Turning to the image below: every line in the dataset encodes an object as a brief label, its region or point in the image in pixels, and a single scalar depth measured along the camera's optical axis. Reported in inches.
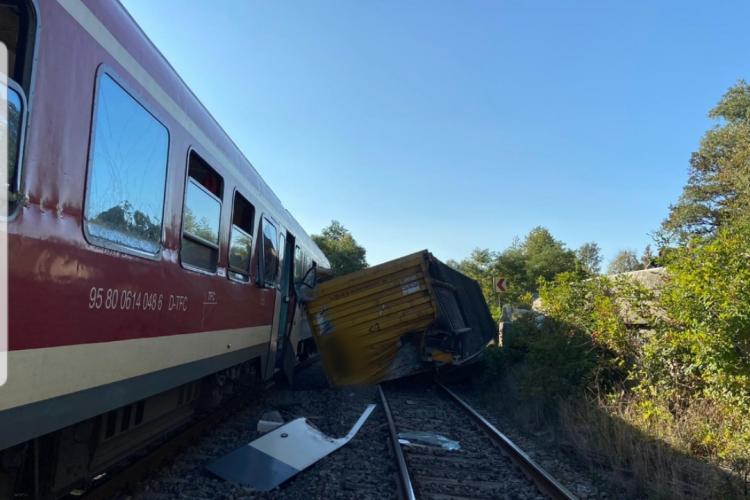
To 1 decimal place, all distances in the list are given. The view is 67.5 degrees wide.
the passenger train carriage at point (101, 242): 97.7
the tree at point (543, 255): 1775.3
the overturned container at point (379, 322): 402.6
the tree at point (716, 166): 1207.6
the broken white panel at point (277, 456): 203.5
